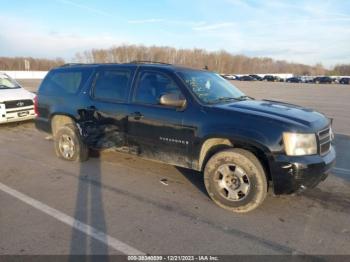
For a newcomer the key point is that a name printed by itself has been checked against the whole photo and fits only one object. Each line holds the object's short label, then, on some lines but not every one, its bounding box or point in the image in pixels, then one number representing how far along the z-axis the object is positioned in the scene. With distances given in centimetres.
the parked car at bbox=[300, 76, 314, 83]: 7625
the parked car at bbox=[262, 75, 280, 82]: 7719
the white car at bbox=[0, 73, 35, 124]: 977
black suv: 412
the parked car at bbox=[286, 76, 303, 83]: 7511
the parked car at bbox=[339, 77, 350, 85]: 7025
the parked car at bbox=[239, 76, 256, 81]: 7828
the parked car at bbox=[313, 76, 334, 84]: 7312
